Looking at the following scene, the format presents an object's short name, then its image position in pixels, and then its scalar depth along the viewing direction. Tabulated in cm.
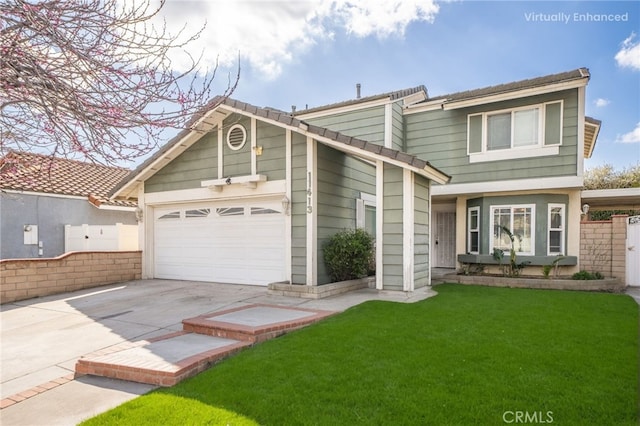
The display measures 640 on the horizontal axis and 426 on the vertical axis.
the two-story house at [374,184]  899
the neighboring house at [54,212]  1175
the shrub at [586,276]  996
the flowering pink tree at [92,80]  291
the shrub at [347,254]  914
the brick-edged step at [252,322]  542
